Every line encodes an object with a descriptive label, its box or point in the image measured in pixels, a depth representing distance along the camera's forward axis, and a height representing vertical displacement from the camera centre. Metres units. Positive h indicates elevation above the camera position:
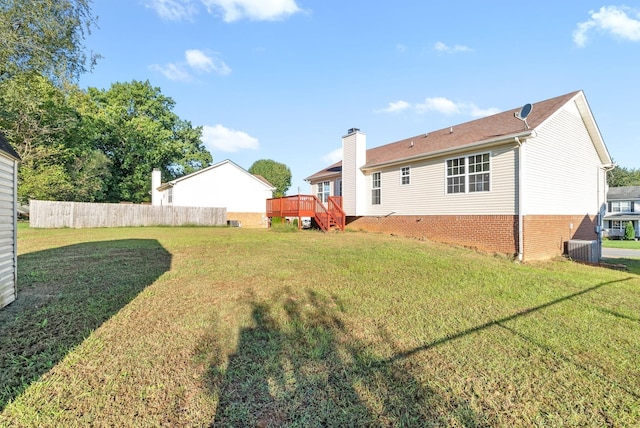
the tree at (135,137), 30.23 +8.01
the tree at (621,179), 53.66 +6.76
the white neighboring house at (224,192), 25.12 +2.15
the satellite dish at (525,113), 9.91 +3.38
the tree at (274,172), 59.44 +8.79
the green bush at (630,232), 32.78 -1.55
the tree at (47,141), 16.17 +5.46
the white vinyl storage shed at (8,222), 4.21 -0.09
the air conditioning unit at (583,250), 10.69 -1.16
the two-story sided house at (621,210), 35.59 +0.90
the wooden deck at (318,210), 15.53 +0.35
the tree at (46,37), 12.45 +7.73
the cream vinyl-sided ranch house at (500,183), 9.82 +1.32
